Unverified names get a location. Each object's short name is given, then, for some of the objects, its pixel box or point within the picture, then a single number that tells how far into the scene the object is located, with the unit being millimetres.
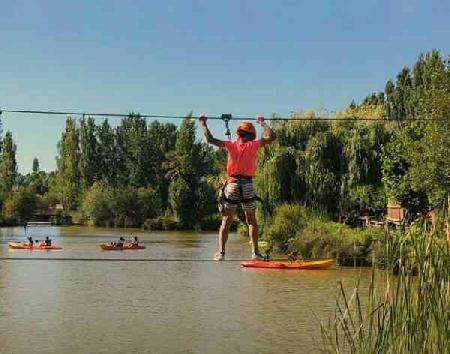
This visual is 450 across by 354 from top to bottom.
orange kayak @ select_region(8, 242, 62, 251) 38250
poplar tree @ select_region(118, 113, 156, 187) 71000
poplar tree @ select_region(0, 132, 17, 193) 77188
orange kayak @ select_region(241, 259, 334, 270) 26891
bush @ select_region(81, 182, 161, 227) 65500
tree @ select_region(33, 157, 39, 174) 112188
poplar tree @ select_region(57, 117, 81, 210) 73938
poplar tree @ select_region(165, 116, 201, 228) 62344
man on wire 7434
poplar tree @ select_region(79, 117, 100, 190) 73312
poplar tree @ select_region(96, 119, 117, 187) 73375
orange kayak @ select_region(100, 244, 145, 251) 38188
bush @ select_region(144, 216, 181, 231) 61841
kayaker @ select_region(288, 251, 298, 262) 27562
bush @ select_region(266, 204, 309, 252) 30953
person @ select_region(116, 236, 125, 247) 38612
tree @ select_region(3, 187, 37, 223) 71438
